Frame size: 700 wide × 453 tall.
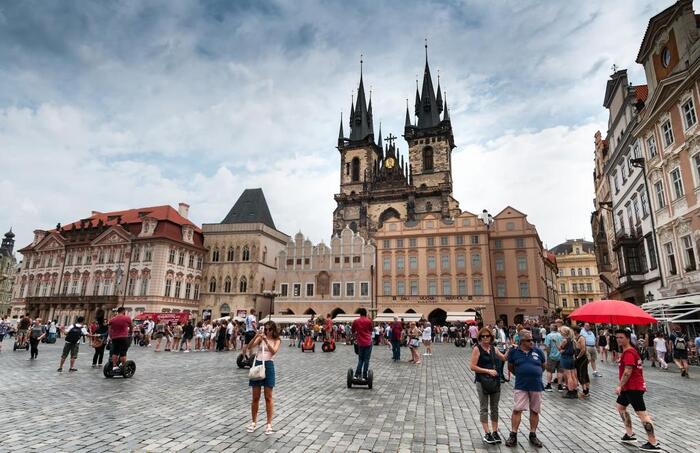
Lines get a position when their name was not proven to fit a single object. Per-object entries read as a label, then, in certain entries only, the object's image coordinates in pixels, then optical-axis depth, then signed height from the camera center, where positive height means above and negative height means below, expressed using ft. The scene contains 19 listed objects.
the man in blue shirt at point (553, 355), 32.40 -3.10
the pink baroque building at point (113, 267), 150.00 +18.57
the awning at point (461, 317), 114.51 -0.31
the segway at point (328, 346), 65.46 -5.01
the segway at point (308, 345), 67.36 -5.02
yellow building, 233.55 +21.89
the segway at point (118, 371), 33.17 -4.69
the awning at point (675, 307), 54.24 +1.47
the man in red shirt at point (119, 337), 33.41 -1.93
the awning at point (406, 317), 123.97 -0.47
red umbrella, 29.14 +0.21
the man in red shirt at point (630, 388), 18.31 -3.25
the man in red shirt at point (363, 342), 30.55 -2.01
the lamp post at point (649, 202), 69.21 +20.27
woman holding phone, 18.69 -2.72
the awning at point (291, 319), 127.95 -1.33
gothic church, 198.80 +77.89
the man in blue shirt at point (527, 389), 17.79 -3.21
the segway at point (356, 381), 30.27 -4.87
